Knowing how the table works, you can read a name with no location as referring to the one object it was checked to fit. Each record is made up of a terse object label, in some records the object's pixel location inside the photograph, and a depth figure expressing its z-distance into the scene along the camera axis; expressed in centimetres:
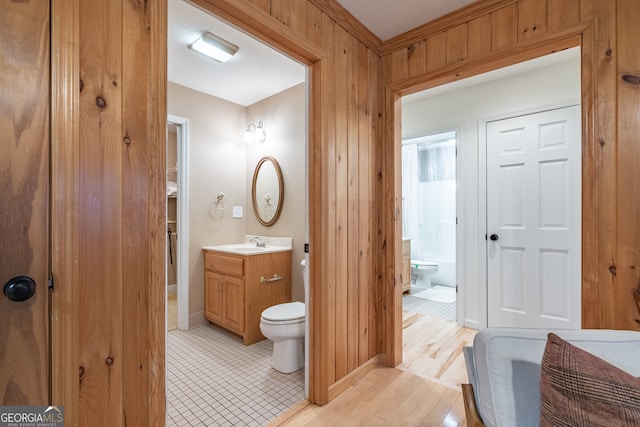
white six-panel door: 250
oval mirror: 309
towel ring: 325
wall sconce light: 330
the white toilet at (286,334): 212
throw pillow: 56
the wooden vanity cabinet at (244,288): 261
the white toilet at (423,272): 458
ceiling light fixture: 217
